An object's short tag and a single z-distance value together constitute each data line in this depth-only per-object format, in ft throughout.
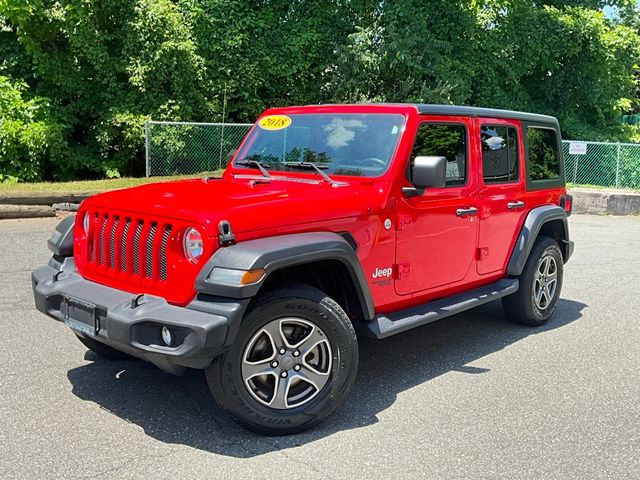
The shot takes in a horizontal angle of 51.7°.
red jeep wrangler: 11.22
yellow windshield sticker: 16.57
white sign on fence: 55.52
